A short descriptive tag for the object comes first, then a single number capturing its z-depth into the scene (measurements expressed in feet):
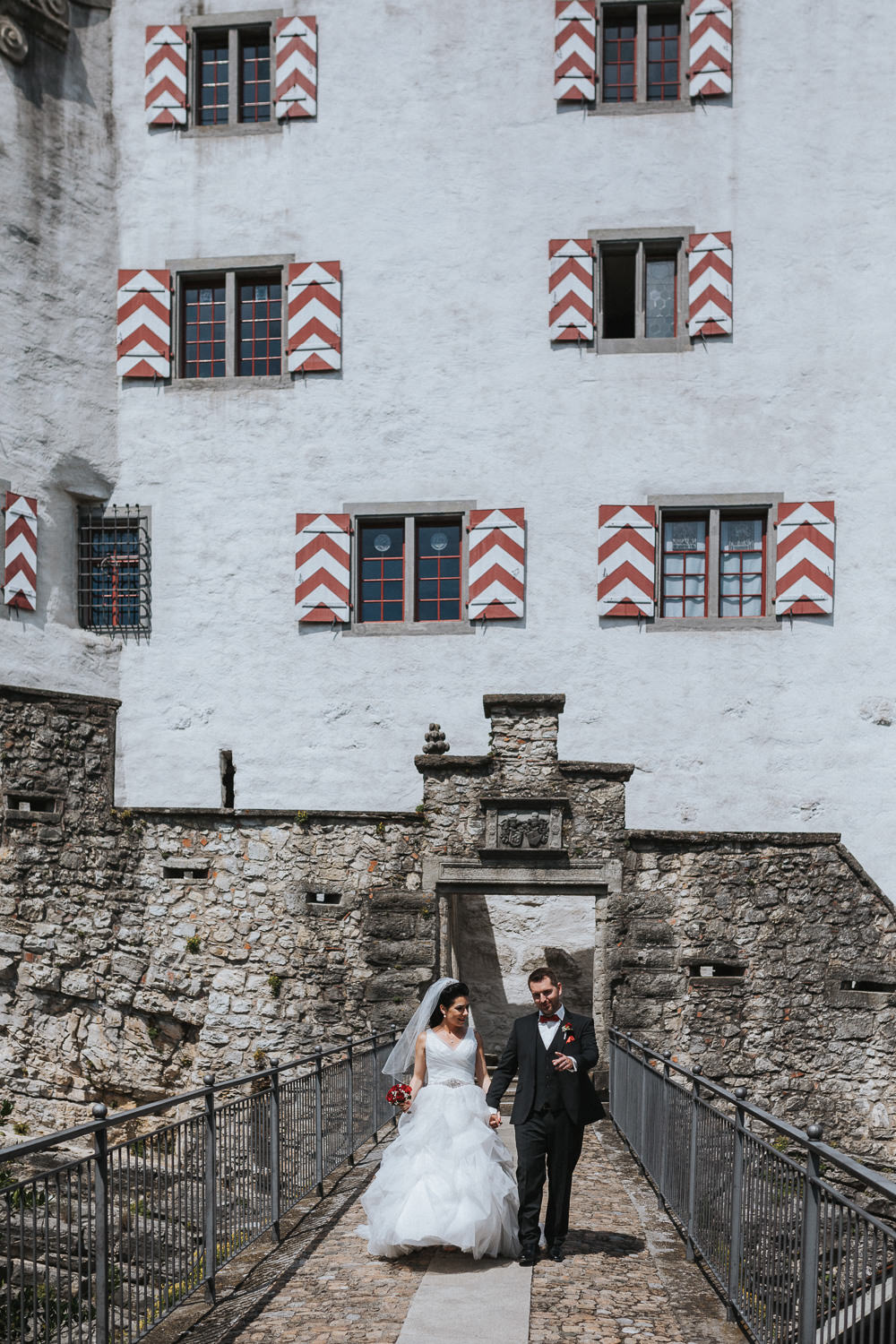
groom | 23.30
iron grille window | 57.47
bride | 22.63
